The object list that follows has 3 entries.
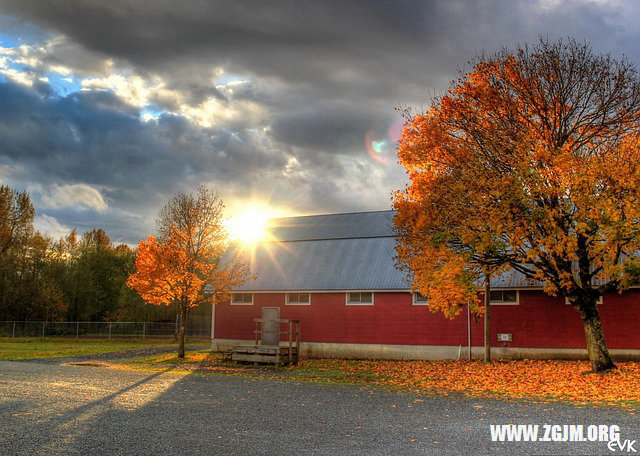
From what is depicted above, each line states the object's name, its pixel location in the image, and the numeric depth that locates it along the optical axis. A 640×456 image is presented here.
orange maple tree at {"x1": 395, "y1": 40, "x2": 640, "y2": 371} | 16.67
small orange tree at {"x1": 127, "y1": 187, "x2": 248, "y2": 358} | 25.67
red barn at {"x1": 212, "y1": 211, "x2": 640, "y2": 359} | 24.06
